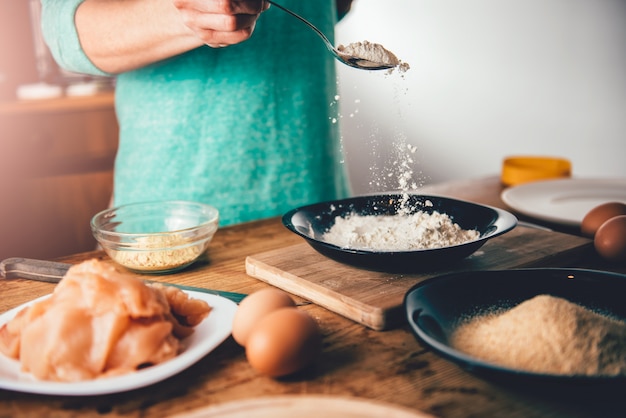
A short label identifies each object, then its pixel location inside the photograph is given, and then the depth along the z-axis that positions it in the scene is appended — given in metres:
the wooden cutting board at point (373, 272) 1.01
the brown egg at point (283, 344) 0.81
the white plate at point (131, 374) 0.76
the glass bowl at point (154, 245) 1.22
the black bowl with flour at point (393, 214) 1.08
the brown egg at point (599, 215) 1.41
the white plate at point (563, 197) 1.60
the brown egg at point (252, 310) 0.88
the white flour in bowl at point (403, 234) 1.16
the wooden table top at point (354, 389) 0.77
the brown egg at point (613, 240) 1.25
